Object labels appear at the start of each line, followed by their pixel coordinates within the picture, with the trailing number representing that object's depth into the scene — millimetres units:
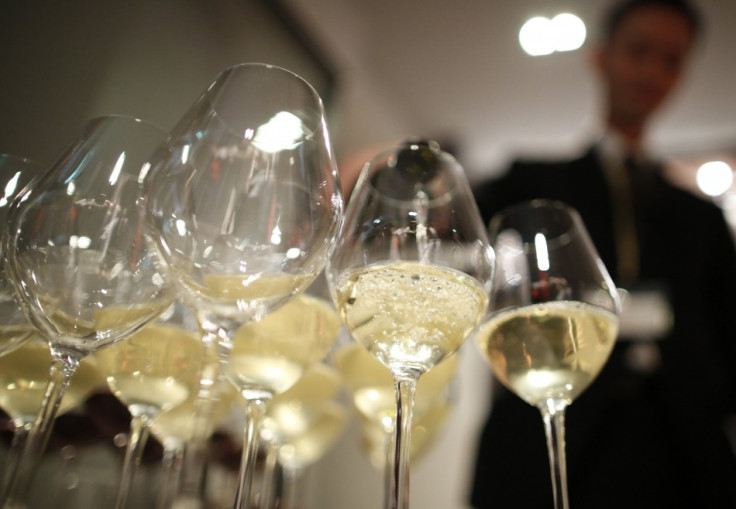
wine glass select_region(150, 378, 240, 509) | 735
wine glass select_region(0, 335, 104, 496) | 564
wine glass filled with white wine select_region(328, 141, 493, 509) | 521
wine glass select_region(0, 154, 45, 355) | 509
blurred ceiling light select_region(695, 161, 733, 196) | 2502
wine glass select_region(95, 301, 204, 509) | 590
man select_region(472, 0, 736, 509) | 981
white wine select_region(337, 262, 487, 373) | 520
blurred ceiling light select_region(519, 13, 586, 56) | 2098
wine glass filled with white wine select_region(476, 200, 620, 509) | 600
